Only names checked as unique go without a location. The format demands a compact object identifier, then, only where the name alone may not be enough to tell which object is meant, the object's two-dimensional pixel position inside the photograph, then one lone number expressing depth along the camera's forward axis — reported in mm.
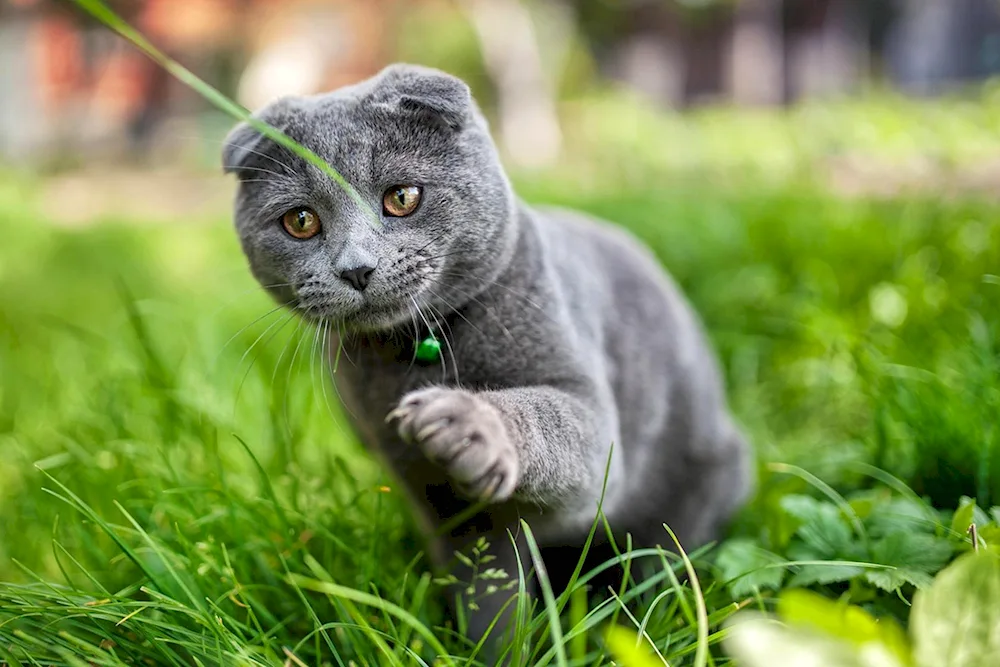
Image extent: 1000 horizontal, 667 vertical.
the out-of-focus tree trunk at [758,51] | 3516
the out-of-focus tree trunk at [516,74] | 3270
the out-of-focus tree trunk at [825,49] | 3212
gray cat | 550
